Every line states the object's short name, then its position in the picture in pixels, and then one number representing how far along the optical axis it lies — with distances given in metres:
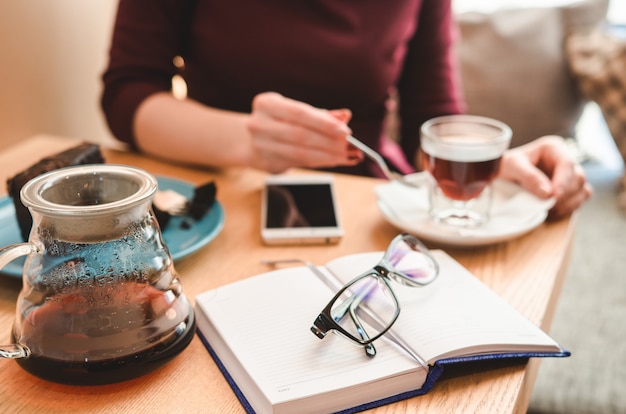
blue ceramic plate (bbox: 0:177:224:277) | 0.75
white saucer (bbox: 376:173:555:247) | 0.78
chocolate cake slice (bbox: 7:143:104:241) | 0.68
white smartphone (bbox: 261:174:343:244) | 0.80
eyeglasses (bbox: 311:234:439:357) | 0.55
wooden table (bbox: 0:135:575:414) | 0.52
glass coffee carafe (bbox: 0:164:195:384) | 0.50
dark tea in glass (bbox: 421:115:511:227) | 0.80
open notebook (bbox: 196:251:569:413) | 0.51
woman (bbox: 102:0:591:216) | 0.90
